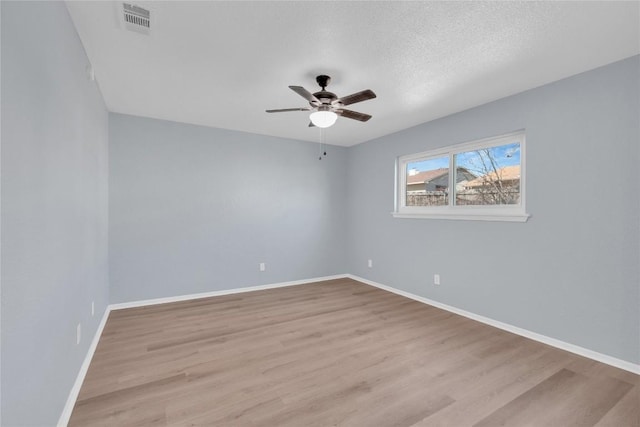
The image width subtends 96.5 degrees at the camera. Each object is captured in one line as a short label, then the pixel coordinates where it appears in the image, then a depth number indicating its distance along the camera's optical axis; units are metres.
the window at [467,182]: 3.08
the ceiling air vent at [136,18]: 1.74
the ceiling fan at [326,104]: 2.37
